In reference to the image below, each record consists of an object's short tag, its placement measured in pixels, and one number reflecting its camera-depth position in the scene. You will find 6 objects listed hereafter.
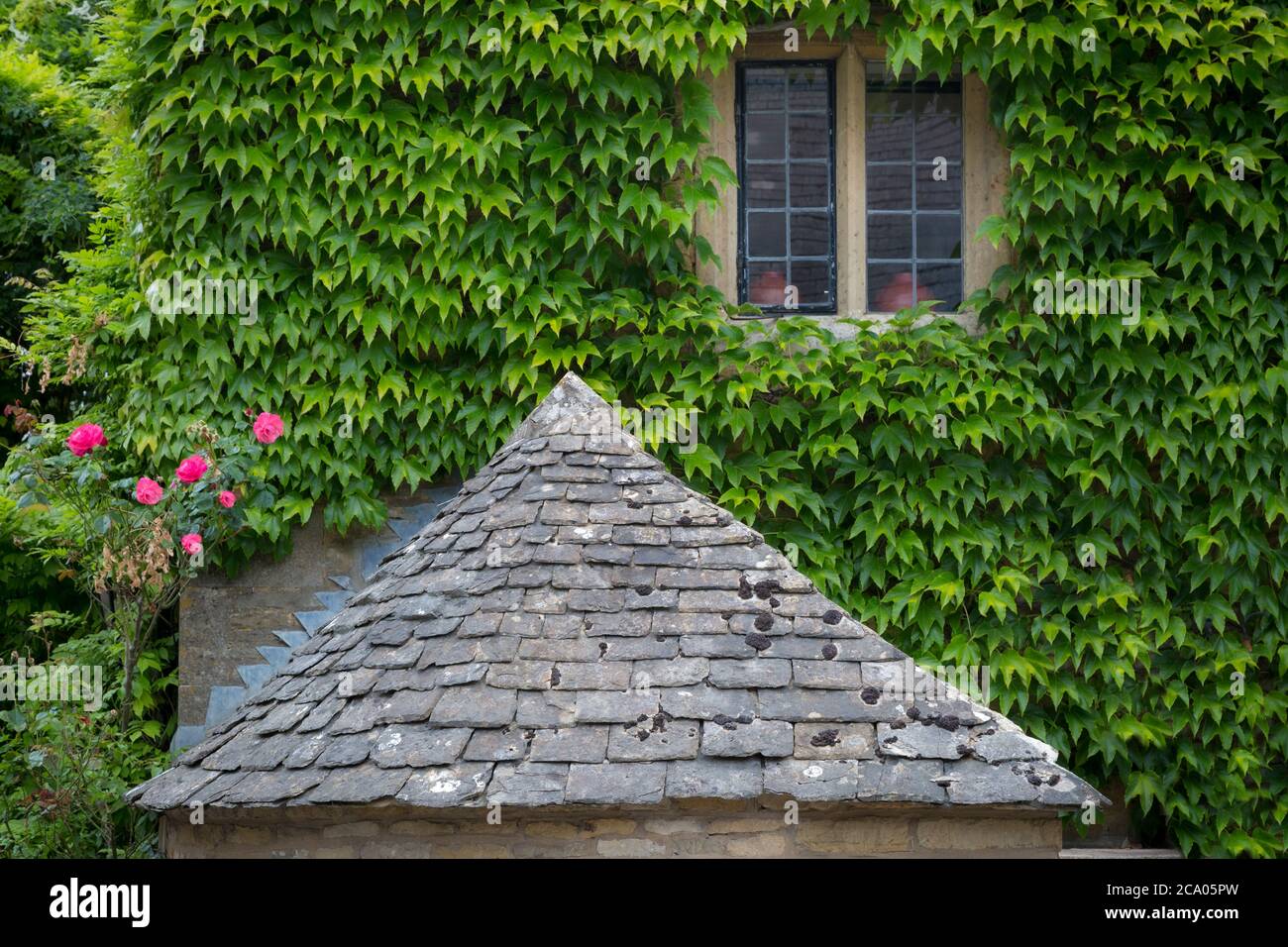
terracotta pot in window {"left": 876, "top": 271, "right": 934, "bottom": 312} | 7.43
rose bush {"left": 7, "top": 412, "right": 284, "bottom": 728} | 6.35
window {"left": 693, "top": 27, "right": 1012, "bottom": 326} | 7.37
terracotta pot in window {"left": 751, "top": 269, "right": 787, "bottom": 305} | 7.40
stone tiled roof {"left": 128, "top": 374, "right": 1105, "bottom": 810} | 4.44
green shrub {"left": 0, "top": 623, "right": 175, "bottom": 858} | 6.20
